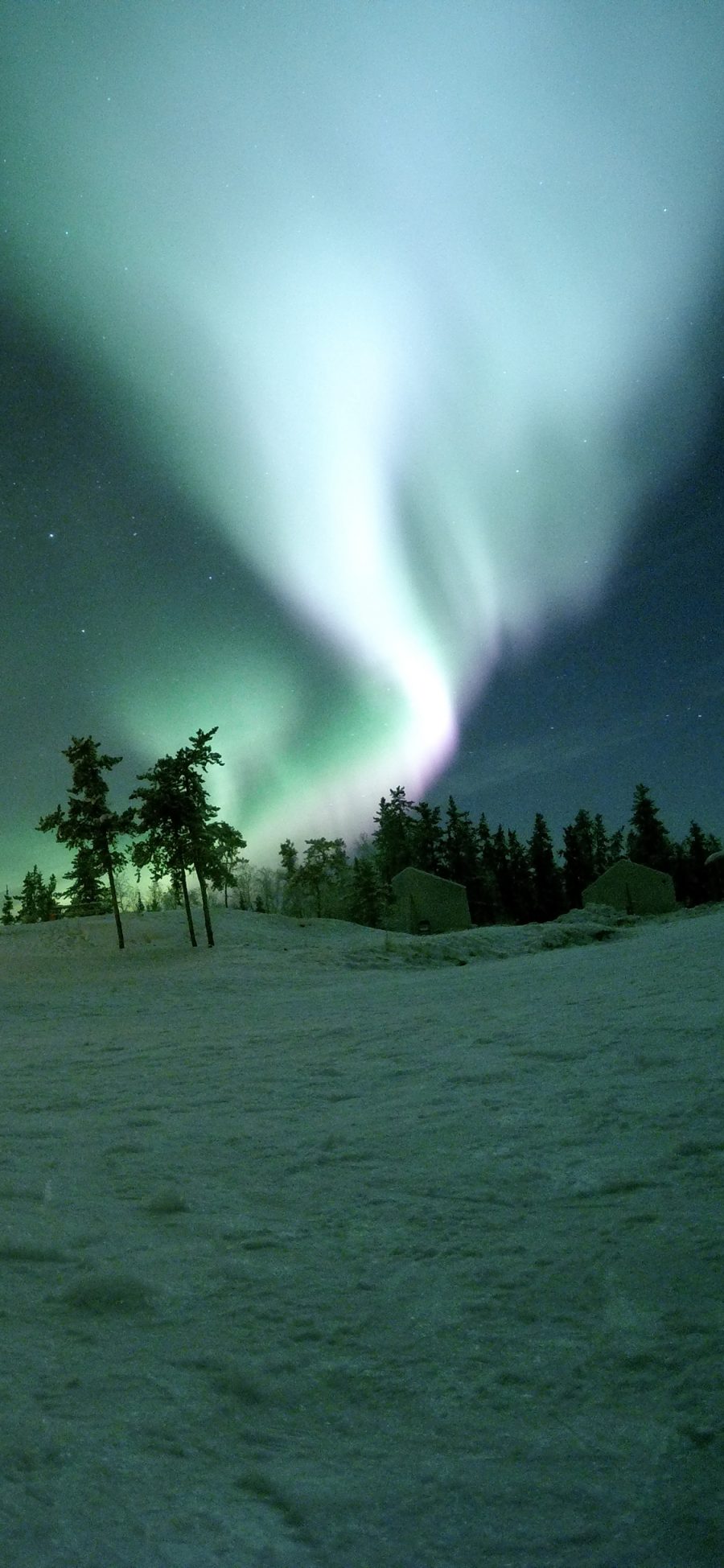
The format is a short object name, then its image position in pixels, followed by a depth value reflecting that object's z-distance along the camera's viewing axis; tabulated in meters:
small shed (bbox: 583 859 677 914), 56.91
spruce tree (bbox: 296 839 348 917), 55.44
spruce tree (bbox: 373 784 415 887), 65.44
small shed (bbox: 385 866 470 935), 51.94
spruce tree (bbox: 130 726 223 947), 31.98
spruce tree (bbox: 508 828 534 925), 72.69
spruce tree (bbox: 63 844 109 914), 47.66
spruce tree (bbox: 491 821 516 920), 73.34
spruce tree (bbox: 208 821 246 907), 32.97
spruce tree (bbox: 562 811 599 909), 73.75
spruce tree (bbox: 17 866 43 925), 78.22
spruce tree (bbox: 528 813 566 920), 72.00
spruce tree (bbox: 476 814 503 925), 64.56
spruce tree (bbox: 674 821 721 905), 74.69
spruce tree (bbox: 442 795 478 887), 63.50
